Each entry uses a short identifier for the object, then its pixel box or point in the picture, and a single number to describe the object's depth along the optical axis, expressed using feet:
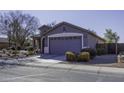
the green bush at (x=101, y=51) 45.58
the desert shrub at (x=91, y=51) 37.18
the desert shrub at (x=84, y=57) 33.15
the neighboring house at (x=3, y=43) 79.13
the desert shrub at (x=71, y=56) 34.23
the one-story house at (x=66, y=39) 43.58
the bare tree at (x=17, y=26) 59.64
